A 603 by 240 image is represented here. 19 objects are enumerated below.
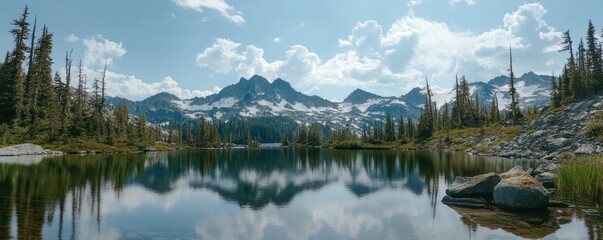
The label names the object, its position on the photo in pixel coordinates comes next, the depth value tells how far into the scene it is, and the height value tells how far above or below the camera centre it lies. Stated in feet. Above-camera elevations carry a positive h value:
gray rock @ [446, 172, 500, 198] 89.25 -9.68
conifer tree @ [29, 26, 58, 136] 289.33 +46.66
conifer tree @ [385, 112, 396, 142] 548.72 +22.06
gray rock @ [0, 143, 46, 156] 226.17 -1.26
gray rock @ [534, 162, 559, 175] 118.83 -6.83
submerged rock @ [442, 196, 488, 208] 84.13 -12.54
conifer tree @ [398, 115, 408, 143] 539.78 +25.30
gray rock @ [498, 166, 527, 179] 87.54 -6.07
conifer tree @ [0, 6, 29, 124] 280.92 +51.18
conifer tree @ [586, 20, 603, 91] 279.08 +68.69
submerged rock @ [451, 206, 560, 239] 61.57 -13.48
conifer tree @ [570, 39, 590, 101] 286.56 +48.69
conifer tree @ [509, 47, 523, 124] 331.41 +34.20
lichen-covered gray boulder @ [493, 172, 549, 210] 77.30 -10.04
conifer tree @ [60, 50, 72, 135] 306.96 +41.29
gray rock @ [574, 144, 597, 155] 172.81 -1.14
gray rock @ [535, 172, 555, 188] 104.96 -9.14
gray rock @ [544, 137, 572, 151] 205.06 +1.99
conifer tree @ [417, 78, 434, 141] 451.53 +25.00
